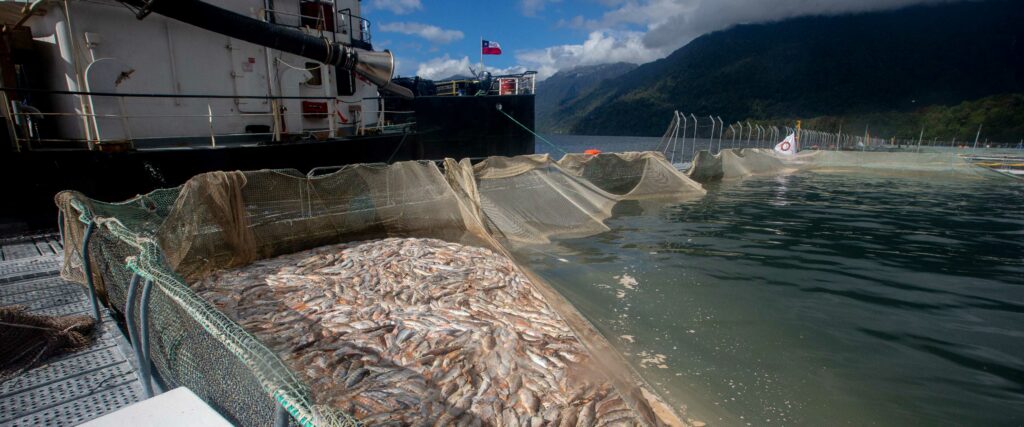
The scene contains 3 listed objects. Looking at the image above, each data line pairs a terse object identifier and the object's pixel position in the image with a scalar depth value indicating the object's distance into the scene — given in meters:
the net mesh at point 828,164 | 21.52
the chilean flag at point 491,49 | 22.78
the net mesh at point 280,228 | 2.23
